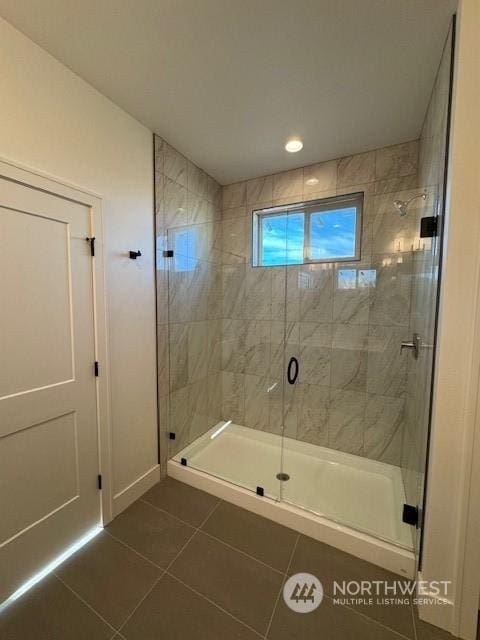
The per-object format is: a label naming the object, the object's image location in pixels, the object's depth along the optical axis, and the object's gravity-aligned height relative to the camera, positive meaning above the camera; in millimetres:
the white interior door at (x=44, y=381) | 1249 -442
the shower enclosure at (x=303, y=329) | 1964 -253
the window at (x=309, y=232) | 2357 +672
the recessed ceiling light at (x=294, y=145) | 2057 +1249
